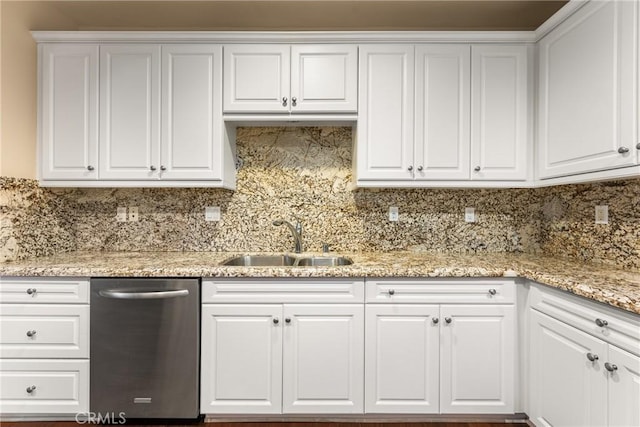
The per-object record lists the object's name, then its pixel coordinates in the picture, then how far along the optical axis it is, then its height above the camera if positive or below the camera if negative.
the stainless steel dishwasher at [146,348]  1.88 -0.77
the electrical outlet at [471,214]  2.60 +0.00
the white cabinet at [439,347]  1.92 -0.76
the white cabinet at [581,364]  1.29 -0.66
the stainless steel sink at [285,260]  2.41 -0.35
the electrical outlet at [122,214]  2.62 -0.03
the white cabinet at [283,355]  1.91 -0.81
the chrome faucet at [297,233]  2.49 -0.16
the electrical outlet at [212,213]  2.61 -0.02
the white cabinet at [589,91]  1.57 +0.65
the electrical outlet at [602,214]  2.02 +0.00
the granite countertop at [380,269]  1.65 -0.32
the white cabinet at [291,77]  2.23 +0.89
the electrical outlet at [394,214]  2.60 -0.01
